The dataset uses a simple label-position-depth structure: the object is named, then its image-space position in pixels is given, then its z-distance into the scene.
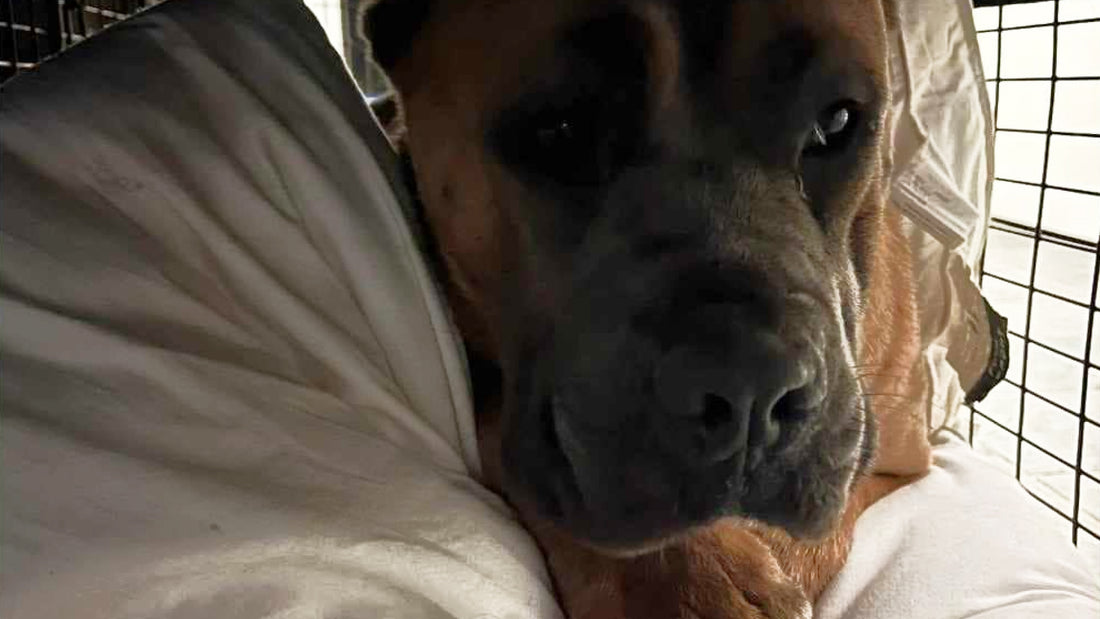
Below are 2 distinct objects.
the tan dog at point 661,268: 0.21
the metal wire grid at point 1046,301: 0.40
